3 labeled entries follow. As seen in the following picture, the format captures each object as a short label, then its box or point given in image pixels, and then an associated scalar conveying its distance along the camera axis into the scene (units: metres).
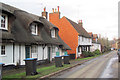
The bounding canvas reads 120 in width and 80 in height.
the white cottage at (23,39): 13.38
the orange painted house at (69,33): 33.48
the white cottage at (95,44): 57.34
